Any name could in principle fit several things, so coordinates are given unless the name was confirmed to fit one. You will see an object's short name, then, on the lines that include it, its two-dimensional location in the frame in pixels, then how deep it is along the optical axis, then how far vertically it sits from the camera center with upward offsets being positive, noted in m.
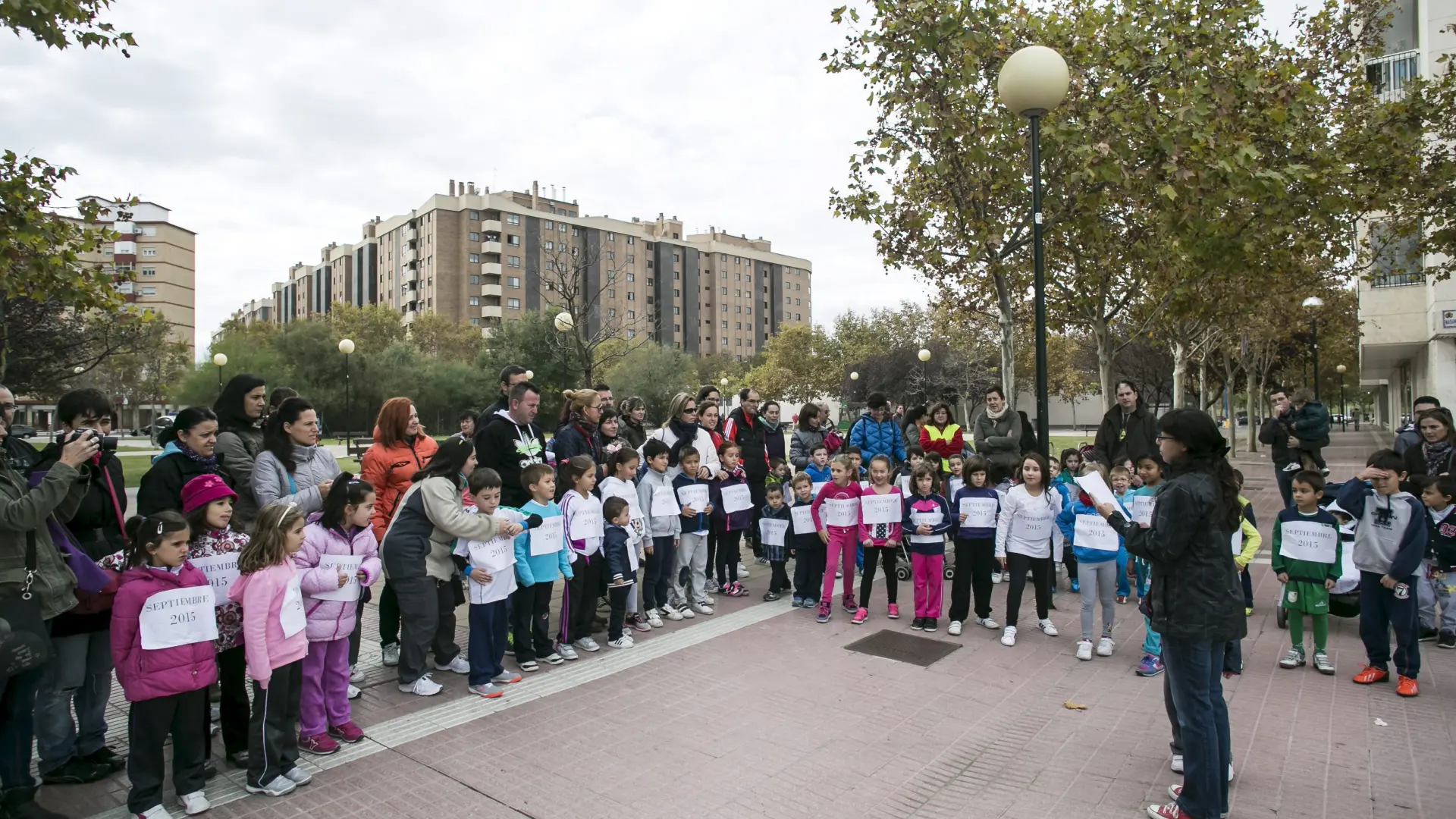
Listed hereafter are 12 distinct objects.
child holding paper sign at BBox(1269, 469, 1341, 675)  5.68 -1.01
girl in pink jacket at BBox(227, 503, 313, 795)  3.98 -1.10
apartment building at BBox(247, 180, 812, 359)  85.38 +19.33
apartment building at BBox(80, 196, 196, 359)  89.50 +19.41
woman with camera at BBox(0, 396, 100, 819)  3.54 -0.78
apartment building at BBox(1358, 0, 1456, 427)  19.08 +3.31
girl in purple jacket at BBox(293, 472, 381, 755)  4.46 -0.95
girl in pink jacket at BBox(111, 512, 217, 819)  3.67 -1.07
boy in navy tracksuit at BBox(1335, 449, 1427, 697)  5.15 -0.95
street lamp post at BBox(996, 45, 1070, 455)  6.80 +2.92
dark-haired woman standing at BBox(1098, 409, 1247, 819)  3.51 -0.77
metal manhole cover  6.17 -1.81
